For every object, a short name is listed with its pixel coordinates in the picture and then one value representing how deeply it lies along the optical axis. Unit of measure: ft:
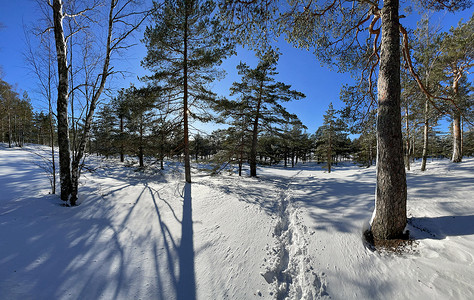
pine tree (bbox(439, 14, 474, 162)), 24.91
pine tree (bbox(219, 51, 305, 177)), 36.11
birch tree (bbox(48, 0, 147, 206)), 15.79
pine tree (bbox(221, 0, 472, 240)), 9.53
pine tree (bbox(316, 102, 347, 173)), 67.51
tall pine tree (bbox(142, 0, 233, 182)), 24.18
